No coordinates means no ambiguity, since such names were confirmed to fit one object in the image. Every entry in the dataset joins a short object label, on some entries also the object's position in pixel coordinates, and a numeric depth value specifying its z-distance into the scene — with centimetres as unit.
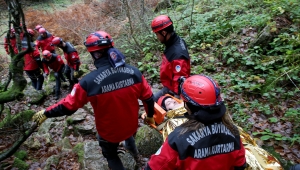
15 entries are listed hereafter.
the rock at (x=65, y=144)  461
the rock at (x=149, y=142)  418
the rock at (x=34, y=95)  768
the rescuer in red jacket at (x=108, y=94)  279
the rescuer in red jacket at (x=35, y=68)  759
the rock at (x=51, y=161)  381
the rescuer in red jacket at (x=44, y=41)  824
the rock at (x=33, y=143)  457
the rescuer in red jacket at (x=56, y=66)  756
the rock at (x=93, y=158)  377
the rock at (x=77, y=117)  571
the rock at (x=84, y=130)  528
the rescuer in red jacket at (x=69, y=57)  705
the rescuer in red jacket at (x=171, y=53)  363
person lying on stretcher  280
